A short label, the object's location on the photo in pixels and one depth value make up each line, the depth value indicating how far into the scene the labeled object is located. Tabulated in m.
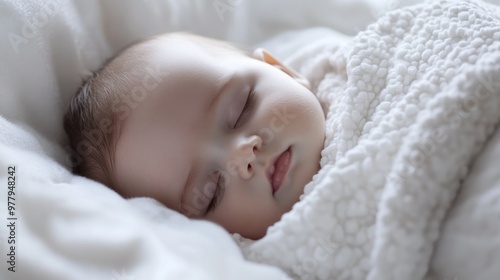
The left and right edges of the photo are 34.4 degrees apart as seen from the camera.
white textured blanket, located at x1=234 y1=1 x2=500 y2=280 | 0.43
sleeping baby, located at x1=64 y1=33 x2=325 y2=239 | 0.49
